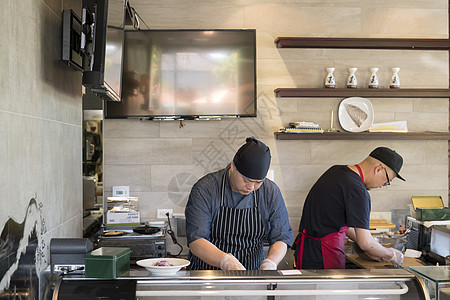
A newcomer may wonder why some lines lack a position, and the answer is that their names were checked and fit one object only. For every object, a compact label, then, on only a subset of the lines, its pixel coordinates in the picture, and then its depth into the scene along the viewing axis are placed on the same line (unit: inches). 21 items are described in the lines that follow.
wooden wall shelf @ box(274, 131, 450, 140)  168.7
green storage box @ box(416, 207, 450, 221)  145.4
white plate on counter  77.5
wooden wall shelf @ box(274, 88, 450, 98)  168.7
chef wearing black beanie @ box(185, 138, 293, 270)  106.9
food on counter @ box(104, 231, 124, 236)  152.3
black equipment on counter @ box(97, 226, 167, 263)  150.3
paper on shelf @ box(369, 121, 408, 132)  172.7
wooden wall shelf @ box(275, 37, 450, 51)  167.8
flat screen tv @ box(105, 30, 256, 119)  167.0
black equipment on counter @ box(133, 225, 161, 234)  154.5
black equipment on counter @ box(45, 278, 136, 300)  74.3
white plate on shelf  174.6
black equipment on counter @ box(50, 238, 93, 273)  80.4
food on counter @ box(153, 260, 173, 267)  80.9
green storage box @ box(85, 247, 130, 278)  75.9
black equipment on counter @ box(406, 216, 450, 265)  133.3
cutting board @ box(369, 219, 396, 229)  165.5
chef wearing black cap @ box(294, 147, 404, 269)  122.0
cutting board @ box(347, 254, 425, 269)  125.3
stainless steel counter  74.5
